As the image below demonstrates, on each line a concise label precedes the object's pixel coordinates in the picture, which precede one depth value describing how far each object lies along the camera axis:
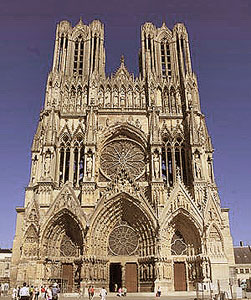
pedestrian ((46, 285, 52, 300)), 11.94
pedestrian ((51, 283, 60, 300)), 12.76
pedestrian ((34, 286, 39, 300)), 15.54
